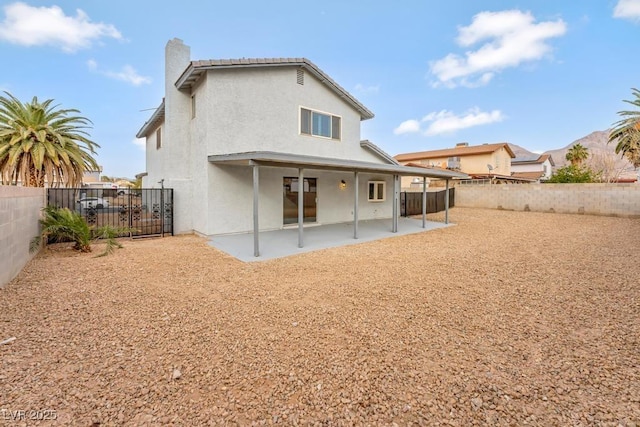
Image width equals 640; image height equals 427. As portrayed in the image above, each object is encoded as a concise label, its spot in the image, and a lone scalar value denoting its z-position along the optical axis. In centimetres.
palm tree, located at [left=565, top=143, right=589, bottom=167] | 3231
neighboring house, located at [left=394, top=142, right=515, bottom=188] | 3316
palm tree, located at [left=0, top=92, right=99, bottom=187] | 926
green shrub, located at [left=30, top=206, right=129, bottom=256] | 734
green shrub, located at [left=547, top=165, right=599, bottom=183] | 2003
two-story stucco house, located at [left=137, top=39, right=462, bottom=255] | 984
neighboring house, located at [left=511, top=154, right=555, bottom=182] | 4168
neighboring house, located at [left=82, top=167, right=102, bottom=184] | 3874
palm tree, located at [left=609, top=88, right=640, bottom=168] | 1862
